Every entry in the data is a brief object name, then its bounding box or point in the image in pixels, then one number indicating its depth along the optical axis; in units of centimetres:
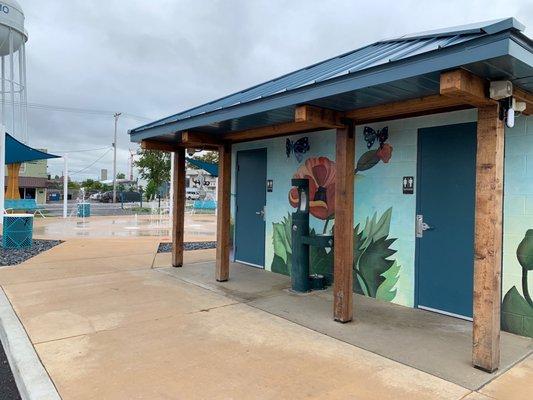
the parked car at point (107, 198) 5114
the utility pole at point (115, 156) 4803
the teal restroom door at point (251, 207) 802
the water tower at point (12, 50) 2016
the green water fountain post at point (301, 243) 617
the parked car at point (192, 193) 5108
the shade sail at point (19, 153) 1382
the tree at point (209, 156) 3897
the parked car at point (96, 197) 5513
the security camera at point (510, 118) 343
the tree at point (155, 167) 3209
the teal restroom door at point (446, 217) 484
